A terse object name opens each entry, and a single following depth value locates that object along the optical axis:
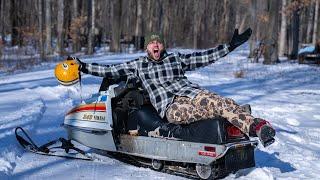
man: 5.43
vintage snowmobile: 5.38
